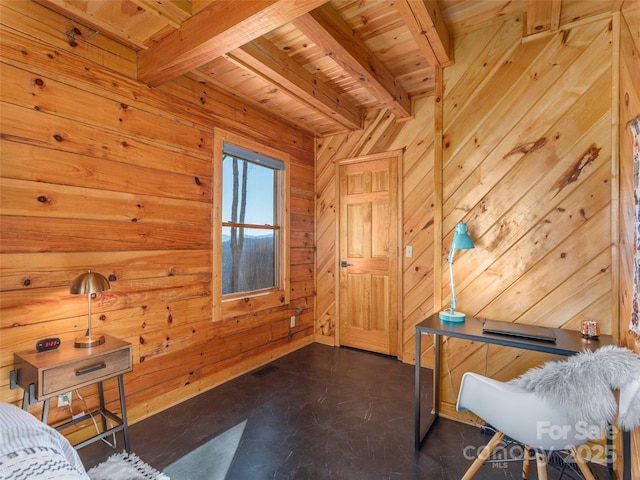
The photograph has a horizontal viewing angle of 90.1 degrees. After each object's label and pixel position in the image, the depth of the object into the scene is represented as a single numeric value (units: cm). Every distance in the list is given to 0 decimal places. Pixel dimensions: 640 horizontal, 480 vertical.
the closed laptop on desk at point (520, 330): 178
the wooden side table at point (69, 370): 160
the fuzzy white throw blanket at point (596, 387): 116
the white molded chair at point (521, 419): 124
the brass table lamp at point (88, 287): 176
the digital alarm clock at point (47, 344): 178
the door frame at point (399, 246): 347
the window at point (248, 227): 292
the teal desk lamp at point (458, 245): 210
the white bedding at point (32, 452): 92
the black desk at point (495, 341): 163
